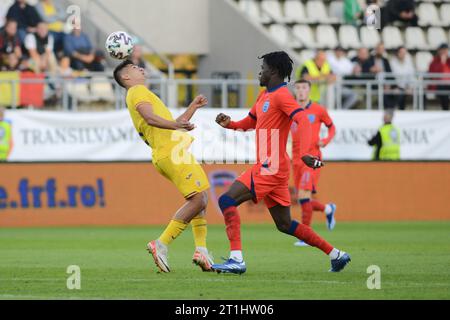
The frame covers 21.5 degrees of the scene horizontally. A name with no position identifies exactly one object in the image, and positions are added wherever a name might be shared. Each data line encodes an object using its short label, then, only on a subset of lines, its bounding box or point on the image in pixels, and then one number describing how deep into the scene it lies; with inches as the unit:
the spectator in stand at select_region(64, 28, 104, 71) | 1058.7
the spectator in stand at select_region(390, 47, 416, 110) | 1120.8
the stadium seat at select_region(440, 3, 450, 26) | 1320.7
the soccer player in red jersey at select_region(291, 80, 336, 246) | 728.3
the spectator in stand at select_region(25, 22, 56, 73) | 1045.8
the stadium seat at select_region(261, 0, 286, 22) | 1238.3
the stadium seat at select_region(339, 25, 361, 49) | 1238.9
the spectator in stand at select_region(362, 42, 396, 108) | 1120.2
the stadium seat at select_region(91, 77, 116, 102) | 1045.8
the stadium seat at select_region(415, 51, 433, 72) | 1232.2
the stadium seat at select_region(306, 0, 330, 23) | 1270.9
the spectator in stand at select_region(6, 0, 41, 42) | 1047.0
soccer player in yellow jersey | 503.8
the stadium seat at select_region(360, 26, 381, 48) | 1250.0
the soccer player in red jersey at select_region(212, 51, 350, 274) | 501.4
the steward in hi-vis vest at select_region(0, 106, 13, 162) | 948.6
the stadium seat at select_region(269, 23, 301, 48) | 1205.7
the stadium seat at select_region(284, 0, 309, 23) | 1251.2
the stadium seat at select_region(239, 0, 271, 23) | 1211.9
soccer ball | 523.7
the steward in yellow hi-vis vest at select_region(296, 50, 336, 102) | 1032.2
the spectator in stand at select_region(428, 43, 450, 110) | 1140.5
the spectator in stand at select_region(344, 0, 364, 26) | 1187.3
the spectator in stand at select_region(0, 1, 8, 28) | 1051.9
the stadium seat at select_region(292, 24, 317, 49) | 1227.2
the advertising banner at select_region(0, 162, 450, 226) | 924.6
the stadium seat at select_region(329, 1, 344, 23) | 1279.5
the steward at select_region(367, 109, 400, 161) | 1008.2
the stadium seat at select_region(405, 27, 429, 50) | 1272.1
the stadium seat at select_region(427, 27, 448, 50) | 1290.6
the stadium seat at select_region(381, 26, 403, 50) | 1258.6
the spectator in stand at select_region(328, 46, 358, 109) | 1117.7
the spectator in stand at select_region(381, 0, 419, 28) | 1245.7
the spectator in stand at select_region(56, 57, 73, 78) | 1039.6
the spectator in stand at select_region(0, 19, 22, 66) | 1028.5
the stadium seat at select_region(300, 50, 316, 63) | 1190.1
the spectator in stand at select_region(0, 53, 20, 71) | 1021.8
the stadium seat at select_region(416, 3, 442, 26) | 1298.0
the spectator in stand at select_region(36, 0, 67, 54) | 1064.2
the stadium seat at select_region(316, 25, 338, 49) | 1234.0
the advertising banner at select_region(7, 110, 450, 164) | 964.6
